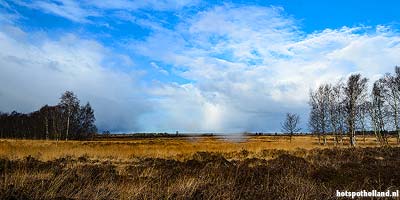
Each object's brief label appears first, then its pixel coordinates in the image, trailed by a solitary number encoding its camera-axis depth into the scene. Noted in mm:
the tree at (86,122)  94188
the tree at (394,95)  45888
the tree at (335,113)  52153
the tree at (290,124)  73500
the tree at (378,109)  50438
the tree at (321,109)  53250
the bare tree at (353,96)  47281
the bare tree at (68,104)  69600
